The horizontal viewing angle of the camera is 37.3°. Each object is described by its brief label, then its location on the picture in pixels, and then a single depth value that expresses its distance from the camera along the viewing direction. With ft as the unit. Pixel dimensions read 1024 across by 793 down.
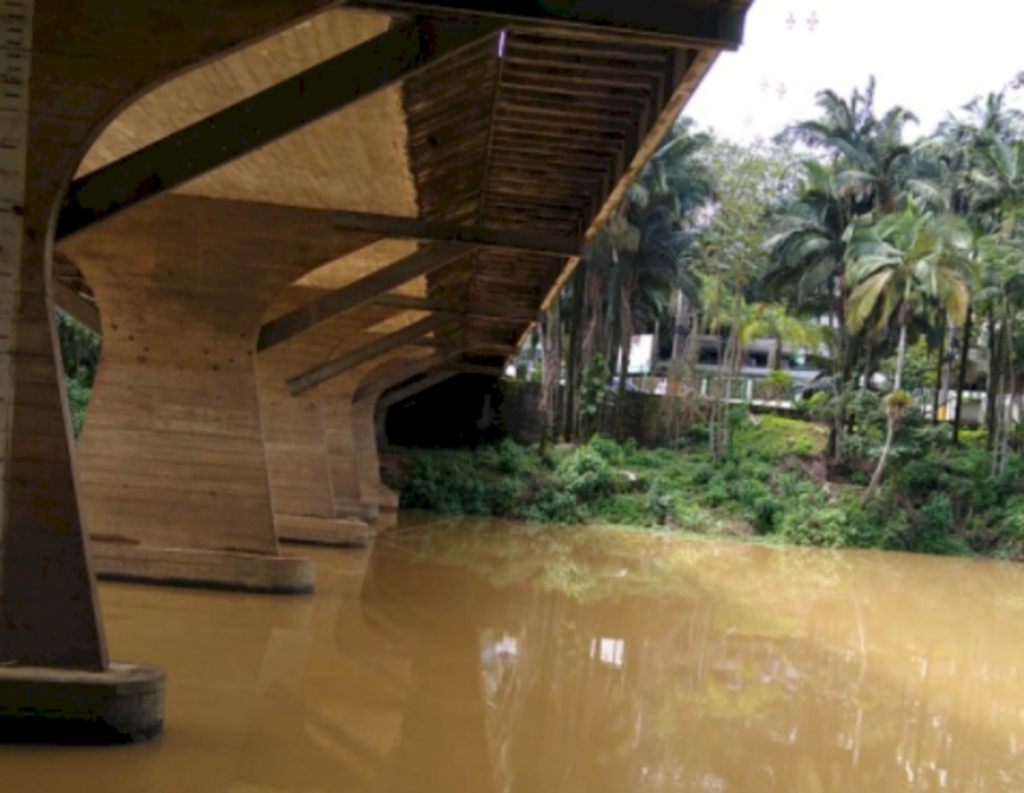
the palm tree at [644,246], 157.07
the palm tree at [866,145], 153.38
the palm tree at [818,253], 153.69
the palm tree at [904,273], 131.23
